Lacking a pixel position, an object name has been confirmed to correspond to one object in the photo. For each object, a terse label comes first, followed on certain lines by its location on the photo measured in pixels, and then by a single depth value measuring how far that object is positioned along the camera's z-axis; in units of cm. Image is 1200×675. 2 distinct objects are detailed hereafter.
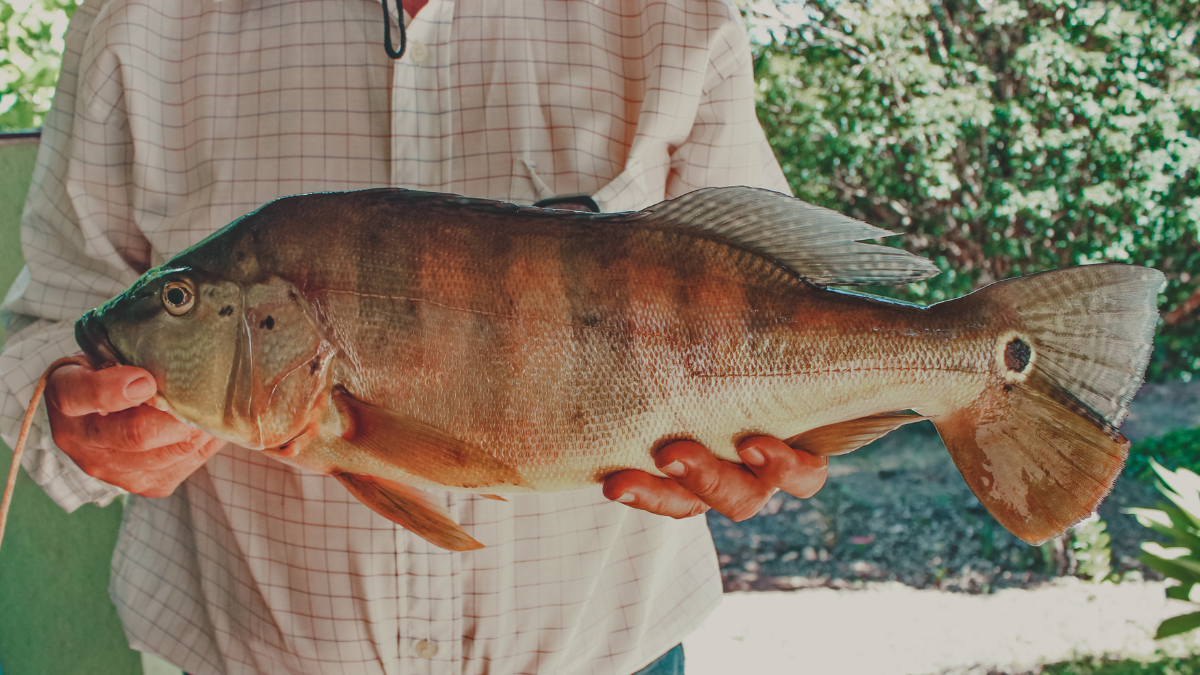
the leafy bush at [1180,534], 392
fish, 110
